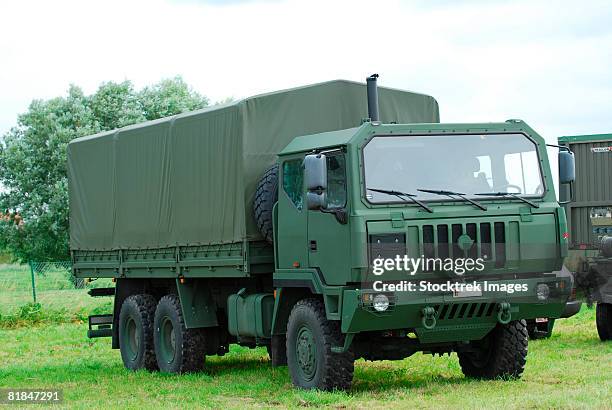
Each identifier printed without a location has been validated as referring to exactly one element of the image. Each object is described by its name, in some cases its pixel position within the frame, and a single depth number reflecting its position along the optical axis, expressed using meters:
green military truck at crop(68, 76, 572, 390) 10.93
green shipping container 19.28
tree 46.91
